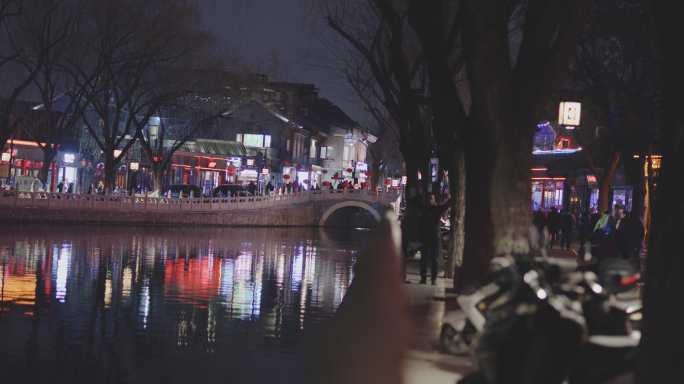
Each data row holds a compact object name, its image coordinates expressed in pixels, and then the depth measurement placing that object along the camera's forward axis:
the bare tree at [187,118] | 61.62
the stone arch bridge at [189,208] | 53.53
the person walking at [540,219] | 39.74
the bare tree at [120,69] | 51.06
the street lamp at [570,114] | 35.78
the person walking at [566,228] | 40.22
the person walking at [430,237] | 20.83
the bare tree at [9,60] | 43.44
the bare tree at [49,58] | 48.97
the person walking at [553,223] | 41.63
